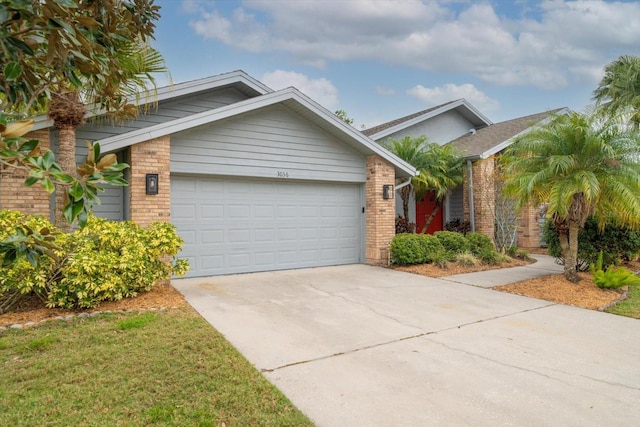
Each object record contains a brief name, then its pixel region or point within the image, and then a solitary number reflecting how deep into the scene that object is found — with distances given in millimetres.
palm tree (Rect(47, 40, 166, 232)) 6129
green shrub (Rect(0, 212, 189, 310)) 5160
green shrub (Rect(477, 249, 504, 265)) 10461
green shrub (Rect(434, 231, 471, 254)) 10461
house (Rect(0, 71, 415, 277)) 7371
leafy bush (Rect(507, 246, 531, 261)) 11631
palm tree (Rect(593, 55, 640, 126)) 13672
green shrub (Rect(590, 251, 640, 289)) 6844
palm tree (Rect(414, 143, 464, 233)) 12258
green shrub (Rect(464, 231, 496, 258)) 10773
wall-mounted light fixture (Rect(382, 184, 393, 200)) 10133
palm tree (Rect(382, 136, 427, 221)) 12438
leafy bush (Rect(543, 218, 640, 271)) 8453
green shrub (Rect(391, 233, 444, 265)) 9688
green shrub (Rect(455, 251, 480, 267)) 9867
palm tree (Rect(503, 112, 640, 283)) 6590
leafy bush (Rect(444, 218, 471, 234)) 13391
